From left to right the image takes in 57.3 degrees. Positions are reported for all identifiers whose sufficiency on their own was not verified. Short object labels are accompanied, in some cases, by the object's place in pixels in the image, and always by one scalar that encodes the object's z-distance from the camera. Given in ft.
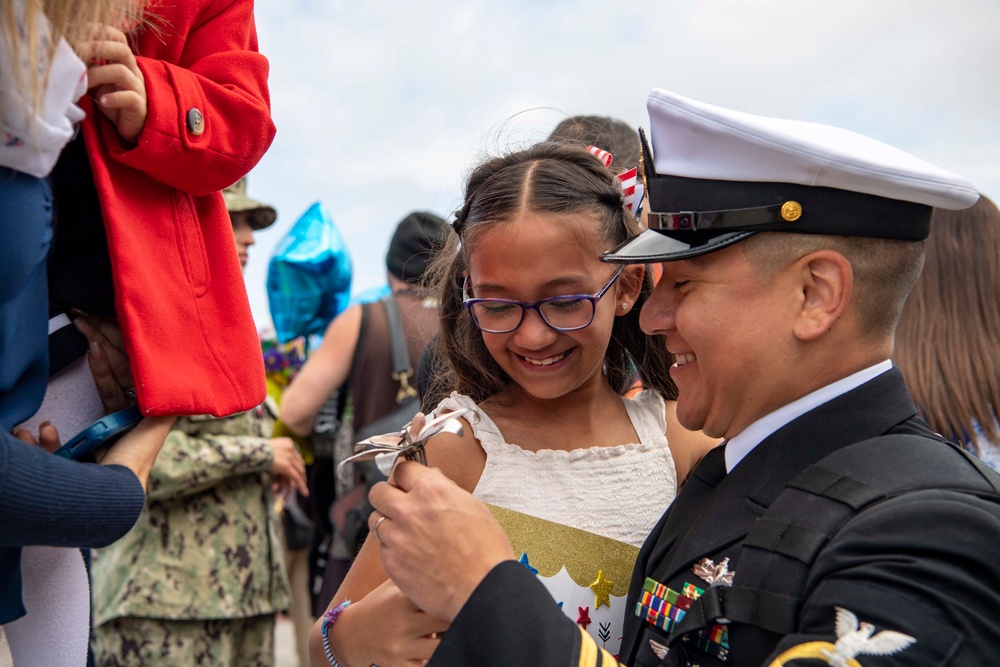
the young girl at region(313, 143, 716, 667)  6.27
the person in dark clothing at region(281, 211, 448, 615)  12.94
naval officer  3.93
